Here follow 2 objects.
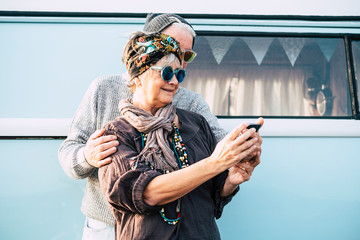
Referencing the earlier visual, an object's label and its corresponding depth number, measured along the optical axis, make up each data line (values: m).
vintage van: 2.22
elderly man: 1.83
